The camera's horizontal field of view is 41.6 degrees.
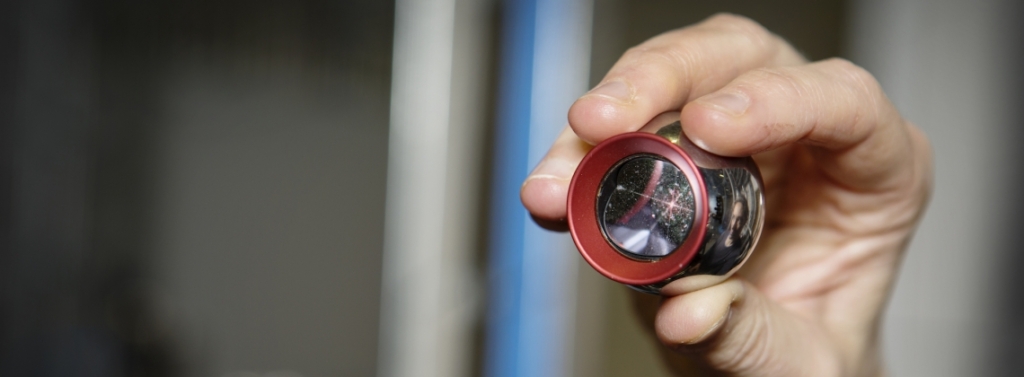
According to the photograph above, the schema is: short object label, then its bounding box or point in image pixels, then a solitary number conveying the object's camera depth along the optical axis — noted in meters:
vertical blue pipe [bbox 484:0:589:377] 0.76
